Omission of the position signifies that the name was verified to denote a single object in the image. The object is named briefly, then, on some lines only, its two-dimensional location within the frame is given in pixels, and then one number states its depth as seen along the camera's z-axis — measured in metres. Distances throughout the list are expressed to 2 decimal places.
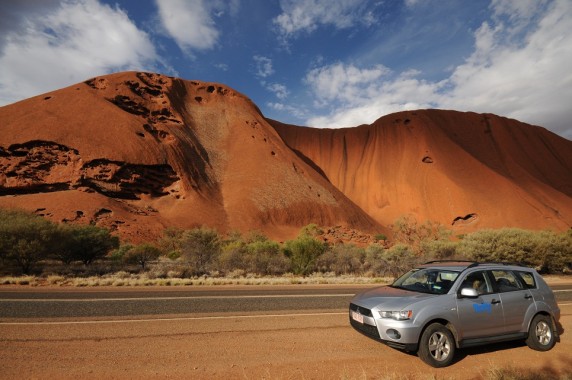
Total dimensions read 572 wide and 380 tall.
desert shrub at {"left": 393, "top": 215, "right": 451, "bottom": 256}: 32.76
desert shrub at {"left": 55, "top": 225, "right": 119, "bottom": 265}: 22.34
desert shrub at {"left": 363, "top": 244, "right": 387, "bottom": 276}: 22.02
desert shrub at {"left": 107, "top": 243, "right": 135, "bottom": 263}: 25.67
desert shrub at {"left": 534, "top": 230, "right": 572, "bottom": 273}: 22.16
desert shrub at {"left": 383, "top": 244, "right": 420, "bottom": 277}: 21.58
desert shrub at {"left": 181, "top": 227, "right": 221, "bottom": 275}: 22.06
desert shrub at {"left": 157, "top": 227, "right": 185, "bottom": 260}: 29.64
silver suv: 5.27
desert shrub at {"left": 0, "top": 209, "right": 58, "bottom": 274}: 18.44
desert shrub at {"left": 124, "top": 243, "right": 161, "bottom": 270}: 25.00
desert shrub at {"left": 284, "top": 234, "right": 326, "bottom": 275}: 22.31
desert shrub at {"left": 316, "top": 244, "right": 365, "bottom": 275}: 23.18
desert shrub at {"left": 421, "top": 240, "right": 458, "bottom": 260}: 24.58
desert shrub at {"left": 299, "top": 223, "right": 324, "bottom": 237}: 43.03
